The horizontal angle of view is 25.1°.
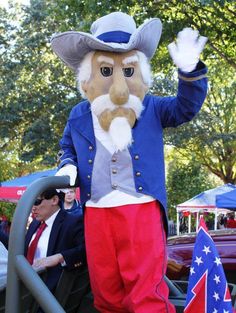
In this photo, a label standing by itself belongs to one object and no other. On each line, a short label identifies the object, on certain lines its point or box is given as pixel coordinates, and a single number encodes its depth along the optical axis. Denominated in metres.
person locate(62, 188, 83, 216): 5.19
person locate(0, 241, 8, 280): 2.37
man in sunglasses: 2.58
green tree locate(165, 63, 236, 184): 16.25
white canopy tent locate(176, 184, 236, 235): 17.00
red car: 3.73
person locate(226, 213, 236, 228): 14.01
